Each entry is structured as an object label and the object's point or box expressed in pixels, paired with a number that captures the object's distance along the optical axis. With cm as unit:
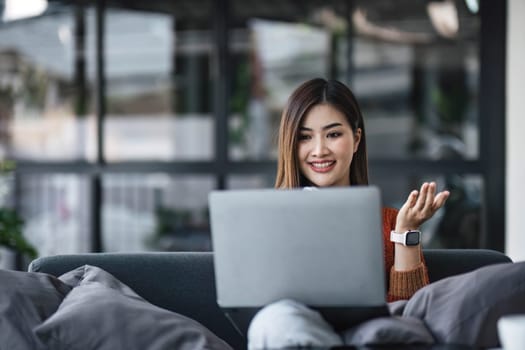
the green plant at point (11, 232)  500
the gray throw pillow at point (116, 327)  251
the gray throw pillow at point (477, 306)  235
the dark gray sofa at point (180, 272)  295
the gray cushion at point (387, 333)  229
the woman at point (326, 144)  301
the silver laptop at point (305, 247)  227
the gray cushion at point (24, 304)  255
